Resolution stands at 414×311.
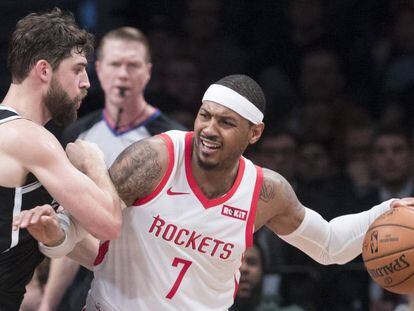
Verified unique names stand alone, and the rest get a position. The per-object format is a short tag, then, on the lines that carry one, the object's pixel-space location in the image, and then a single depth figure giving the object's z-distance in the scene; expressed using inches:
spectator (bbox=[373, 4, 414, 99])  667.4
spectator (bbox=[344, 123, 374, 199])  605.3
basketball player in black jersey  307.7
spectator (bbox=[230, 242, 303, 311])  498.3
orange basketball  344.5
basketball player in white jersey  340.2
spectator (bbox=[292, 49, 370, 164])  642.8
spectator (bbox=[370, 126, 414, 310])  565.9
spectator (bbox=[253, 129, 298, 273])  592.1
